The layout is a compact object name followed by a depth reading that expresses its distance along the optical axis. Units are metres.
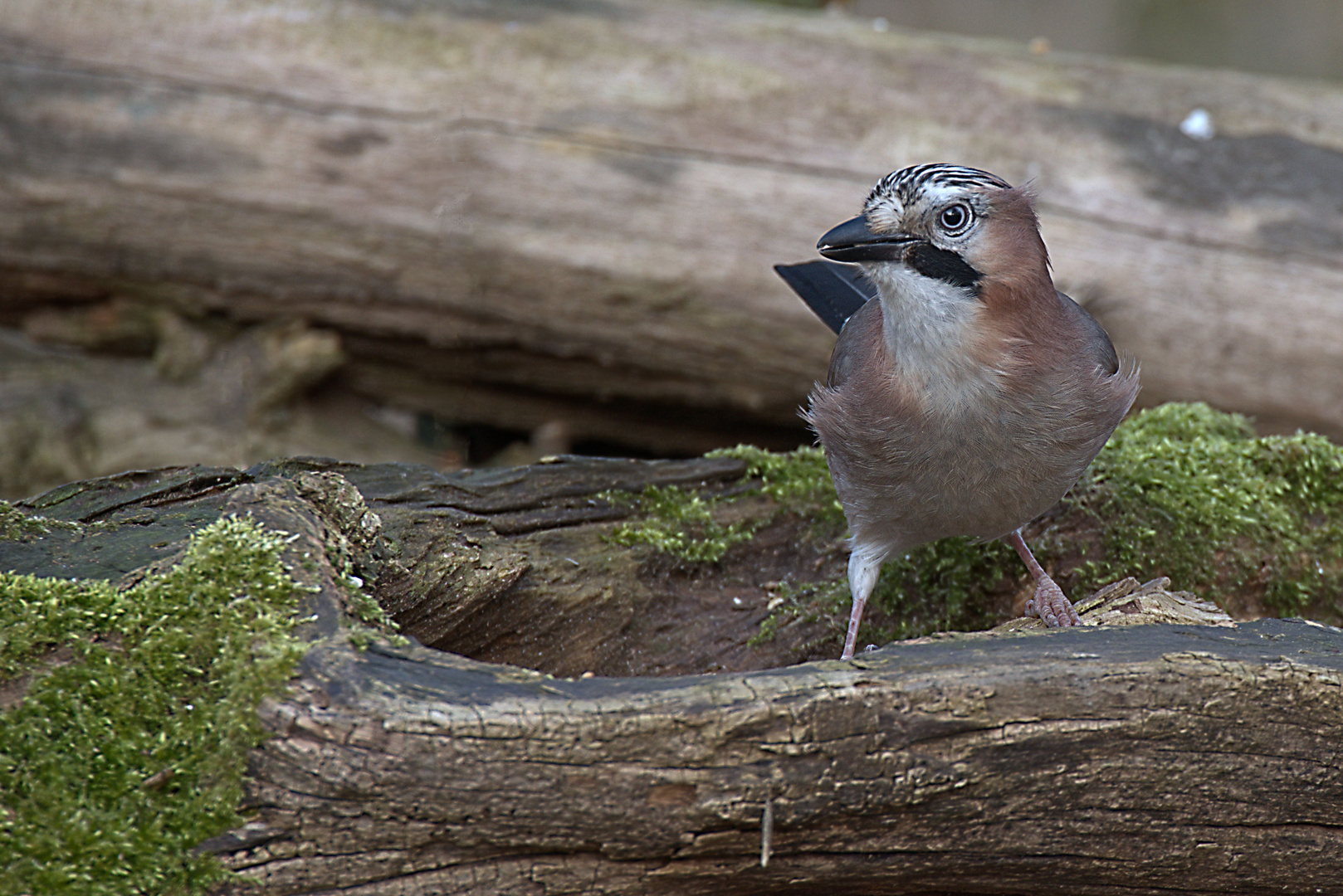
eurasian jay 6.23
